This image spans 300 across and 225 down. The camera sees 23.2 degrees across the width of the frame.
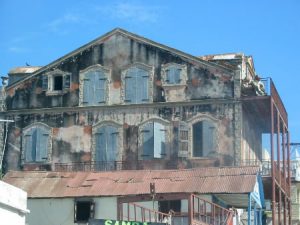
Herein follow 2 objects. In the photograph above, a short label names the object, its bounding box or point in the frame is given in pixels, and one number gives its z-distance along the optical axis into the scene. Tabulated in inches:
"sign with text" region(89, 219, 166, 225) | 842.8
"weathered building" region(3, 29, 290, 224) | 1448.1
